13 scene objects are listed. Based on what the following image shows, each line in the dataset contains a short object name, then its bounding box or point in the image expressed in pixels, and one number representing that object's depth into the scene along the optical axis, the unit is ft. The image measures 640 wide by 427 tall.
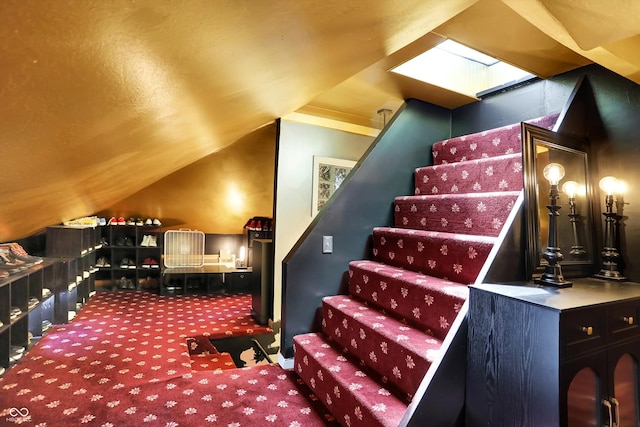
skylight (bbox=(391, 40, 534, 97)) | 8.25
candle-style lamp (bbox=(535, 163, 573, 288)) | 4.62
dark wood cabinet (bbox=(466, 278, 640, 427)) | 3.50
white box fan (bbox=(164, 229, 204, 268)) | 17.17
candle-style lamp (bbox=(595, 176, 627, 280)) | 5.52
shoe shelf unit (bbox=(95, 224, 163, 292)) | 16.40
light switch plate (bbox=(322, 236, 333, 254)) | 8.06
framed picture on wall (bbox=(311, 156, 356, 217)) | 11.37
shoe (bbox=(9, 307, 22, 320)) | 7.73
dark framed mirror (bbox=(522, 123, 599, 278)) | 5.10
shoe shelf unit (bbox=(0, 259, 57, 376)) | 7.39
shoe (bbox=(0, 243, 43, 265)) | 8.88
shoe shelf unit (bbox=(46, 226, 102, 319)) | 11.33
